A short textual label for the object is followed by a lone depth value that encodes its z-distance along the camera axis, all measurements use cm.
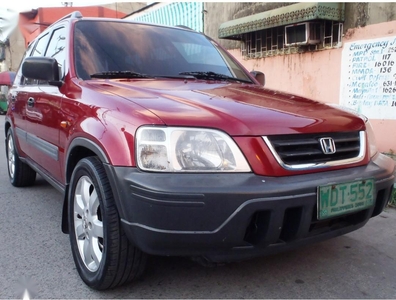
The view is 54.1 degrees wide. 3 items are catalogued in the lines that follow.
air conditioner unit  716
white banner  624
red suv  179
